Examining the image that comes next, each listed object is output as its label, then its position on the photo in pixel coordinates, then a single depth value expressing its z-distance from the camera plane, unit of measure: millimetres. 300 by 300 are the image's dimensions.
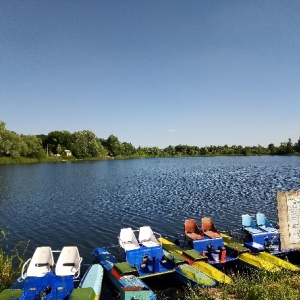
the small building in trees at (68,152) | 148625
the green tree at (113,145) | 171250
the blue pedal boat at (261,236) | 18436
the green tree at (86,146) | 152100
